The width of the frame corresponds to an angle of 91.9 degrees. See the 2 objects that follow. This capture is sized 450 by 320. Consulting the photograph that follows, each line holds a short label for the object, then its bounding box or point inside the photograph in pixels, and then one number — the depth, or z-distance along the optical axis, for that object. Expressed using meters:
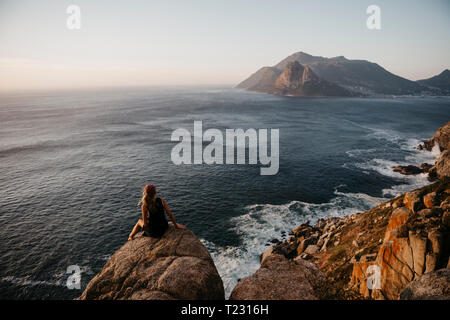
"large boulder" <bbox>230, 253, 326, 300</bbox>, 7.86
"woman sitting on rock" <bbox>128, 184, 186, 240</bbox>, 8.63
